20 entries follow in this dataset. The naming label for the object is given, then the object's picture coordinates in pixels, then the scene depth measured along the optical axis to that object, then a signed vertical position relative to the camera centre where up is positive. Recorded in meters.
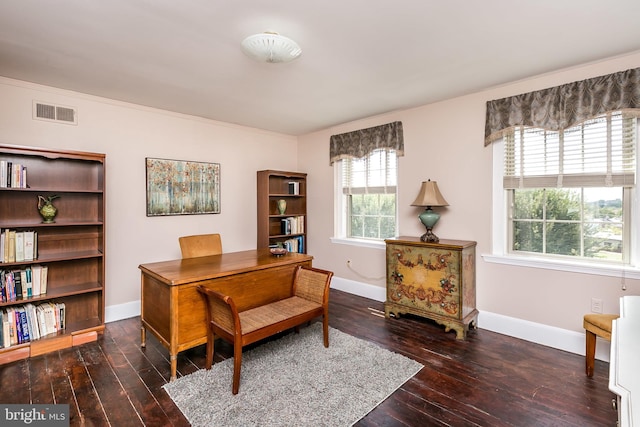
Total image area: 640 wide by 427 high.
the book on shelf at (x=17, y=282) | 2.60 -0.59
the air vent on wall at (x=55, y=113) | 2.92 +0.94
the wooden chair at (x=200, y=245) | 3.17 -0.37
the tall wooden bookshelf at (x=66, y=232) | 2.65 -0.21
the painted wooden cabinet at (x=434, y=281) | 2.91 -0.72
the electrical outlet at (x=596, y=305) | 2.51 -0.79
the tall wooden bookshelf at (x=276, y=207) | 4.45 +0.04
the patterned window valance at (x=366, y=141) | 3.79 +0.89
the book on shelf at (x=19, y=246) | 2.59 -0.29
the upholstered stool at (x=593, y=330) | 2.10 -0.84
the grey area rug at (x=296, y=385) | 1.84 -1.21
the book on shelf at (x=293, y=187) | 4.88 +0.36
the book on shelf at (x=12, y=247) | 2.55 -0.30
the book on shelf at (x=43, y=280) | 2.74 -0.61
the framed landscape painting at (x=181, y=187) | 3.61 +0.28
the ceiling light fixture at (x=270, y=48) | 1.98 +1.07
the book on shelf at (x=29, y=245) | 2.63 -0.29
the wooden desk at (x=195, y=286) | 2.22 -0.62
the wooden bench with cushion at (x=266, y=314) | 2.04 -0.81
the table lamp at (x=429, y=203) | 3.21 +0.06
